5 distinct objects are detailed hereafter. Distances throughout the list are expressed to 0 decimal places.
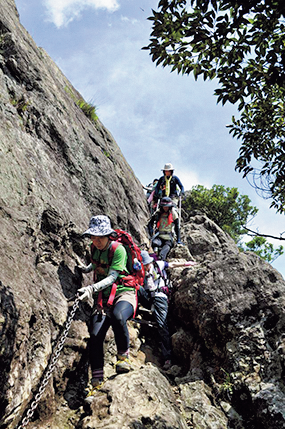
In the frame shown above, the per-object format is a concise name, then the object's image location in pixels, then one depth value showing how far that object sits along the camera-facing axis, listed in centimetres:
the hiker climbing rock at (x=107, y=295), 466
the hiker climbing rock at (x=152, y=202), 1301
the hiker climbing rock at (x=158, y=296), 645
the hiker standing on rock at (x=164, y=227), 1090
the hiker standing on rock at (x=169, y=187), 1304
